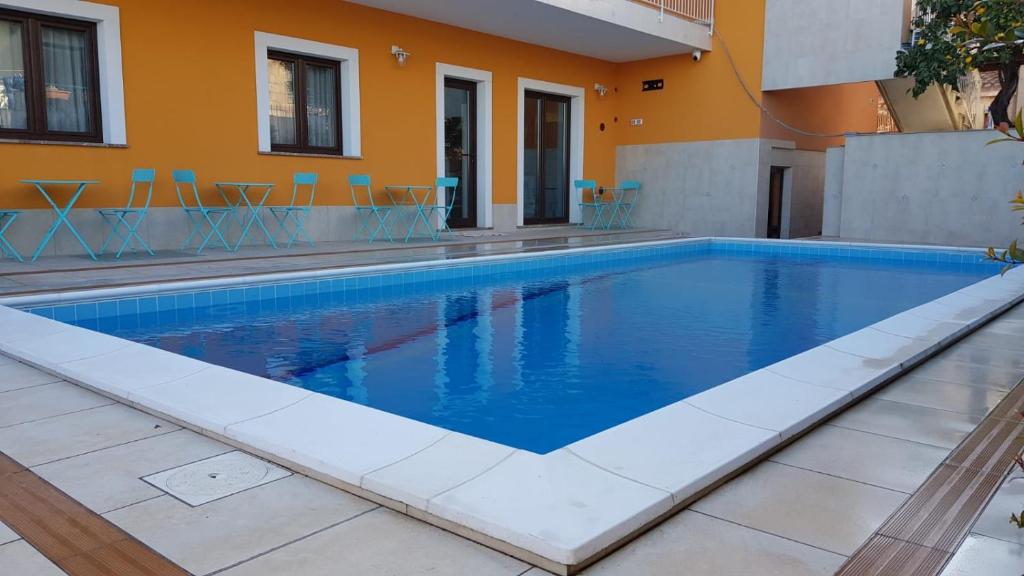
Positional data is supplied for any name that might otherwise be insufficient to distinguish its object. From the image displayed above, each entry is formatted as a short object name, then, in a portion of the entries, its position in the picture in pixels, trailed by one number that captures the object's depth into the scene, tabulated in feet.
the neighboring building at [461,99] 22.77
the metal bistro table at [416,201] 31.53
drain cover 6.60
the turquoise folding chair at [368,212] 29.96
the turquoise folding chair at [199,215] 23.81
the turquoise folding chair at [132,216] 22.38
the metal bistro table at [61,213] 20.68
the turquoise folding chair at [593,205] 41.09
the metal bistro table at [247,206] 25.80
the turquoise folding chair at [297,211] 26.53
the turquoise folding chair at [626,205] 42.73
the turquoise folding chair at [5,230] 20.31
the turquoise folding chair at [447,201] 30.45
